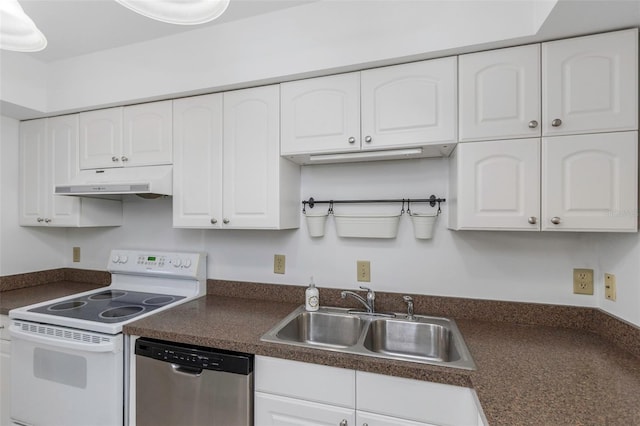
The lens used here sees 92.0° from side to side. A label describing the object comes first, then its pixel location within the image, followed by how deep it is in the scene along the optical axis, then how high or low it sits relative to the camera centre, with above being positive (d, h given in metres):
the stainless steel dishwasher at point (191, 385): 1.28 -0.76
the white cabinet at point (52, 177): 2.15 +0.24
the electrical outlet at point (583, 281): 1.46 -0.33
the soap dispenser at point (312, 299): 1.71 -0.49
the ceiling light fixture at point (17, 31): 1.01 +0.62
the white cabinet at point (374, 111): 1.41 +0.49
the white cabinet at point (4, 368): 1.80 -0.92
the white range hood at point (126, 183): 1.78 +0.17
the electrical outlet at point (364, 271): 1.79 -0.35
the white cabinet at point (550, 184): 1.19 +0.12
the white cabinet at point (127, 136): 1.90 +0.48
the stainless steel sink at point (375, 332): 1.45 -0.60
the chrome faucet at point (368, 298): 1.65 -0.47
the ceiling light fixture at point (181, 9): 0.92 +0.61
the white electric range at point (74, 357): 1.47 -0.73
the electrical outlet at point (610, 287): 1.34 -0.33
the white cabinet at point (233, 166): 1.69 +0.26
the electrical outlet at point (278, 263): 1.96 -0.33
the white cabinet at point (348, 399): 1.07 -0.70
